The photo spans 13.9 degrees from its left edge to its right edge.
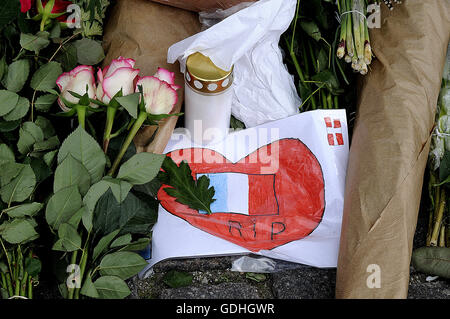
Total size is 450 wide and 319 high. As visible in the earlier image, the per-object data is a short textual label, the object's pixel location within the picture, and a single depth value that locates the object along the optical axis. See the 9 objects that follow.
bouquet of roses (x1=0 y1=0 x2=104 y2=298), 2.31
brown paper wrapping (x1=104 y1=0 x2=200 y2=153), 2.47
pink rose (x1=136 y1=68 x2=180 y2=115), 2.35
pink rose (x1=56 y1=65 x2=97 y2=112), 2.34
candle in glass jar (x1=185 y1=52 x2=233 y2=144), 2.42
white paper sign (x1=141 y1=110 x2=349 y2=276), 2.45
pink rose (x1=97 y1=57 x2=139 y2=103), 2.34
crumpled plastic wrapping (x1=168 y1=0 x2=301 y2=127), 2.46
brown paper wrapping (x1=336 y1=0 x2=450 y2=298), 2.38
